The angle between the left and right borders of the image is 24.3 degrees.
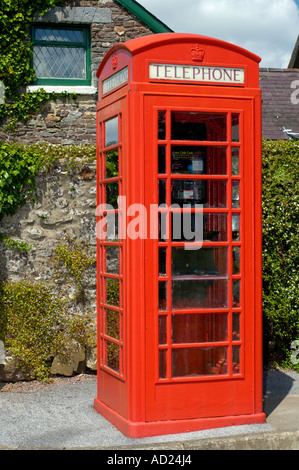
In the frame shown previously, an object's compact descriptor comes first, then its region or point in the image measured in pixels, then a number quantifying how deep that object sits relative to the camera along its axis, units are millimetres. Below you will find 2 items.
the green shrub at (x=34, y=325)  7332
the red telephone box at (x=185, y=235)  5449
